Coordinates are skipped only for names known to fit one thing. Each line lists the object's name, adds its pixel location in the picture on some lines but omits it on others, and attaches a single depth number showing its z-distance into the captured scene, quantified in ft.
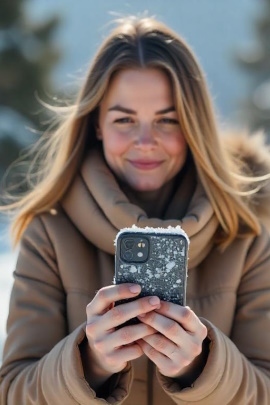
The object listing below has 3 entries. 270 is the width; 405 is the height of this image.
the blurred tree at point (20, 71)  36.86
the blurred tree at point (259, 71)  49.03
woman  8.60
